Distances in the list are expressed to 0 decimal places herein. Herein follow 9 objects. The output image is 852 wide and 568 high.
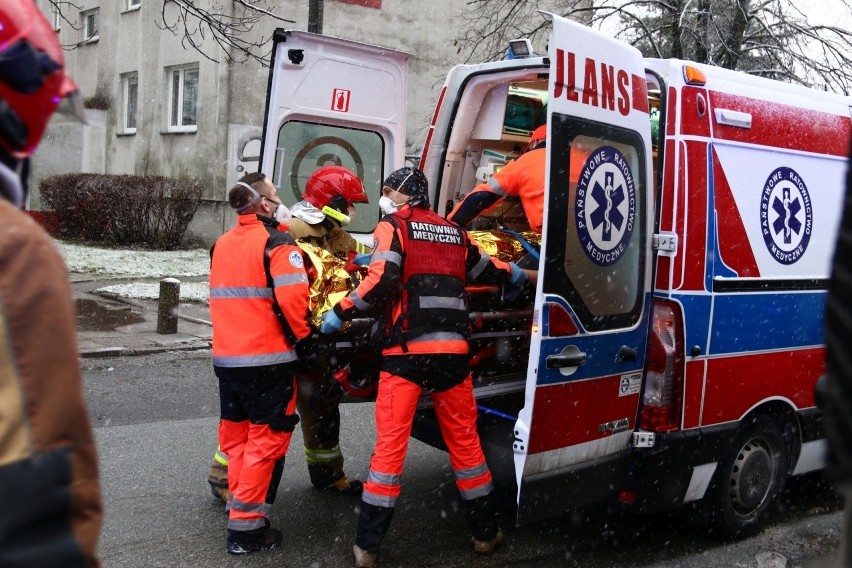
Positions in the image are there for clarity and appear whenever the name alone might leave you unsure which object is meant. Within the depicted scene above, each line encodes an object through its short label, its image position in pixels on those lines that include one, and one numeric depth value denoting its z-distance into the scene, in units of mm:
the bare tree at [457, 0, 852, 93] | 13578
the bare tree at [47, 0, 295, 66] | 18377
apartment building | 19031
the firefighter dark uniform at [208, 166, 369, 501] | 5051
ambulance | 3885
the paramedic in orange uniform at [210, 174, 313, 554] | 4387
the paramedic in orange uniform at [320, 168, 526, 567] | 4234
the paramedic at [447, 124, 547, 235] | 4852
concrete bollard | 10148
